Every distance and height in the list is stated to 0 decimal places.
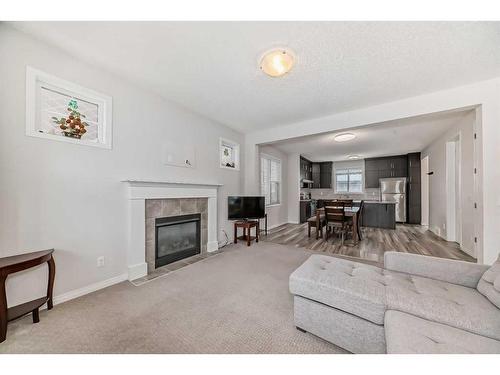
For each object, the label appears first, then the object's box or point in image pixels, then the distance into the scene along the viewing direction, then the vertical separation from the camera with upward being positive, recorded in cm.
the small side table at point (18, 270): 142 -81
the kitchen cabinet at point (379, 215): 573 -86
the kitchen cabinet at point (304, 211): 694 -87
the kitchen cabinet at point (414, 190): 657 -7
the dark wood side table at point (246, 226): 401 -84
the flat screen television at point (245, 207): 409 -45
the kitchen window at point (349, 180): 794 +33
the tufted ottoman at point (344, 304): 125 -84
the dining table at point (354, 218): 420 -69
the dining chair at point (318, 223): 453 -89
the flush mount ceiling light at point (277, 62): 189 +130
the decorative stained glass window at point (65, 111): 185 +85
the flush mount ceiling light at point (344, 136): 432 +120
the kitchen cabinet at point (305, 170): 734 +74
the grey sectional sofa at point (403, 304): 99 -77
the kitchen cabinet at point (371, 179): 740 +35
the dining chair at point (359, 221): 456 -83
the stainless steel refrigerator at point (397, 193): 680 -19
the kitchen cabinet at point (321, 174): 843 +62
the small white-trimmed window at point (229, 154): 416 +79
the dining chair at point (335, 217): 414 -66
